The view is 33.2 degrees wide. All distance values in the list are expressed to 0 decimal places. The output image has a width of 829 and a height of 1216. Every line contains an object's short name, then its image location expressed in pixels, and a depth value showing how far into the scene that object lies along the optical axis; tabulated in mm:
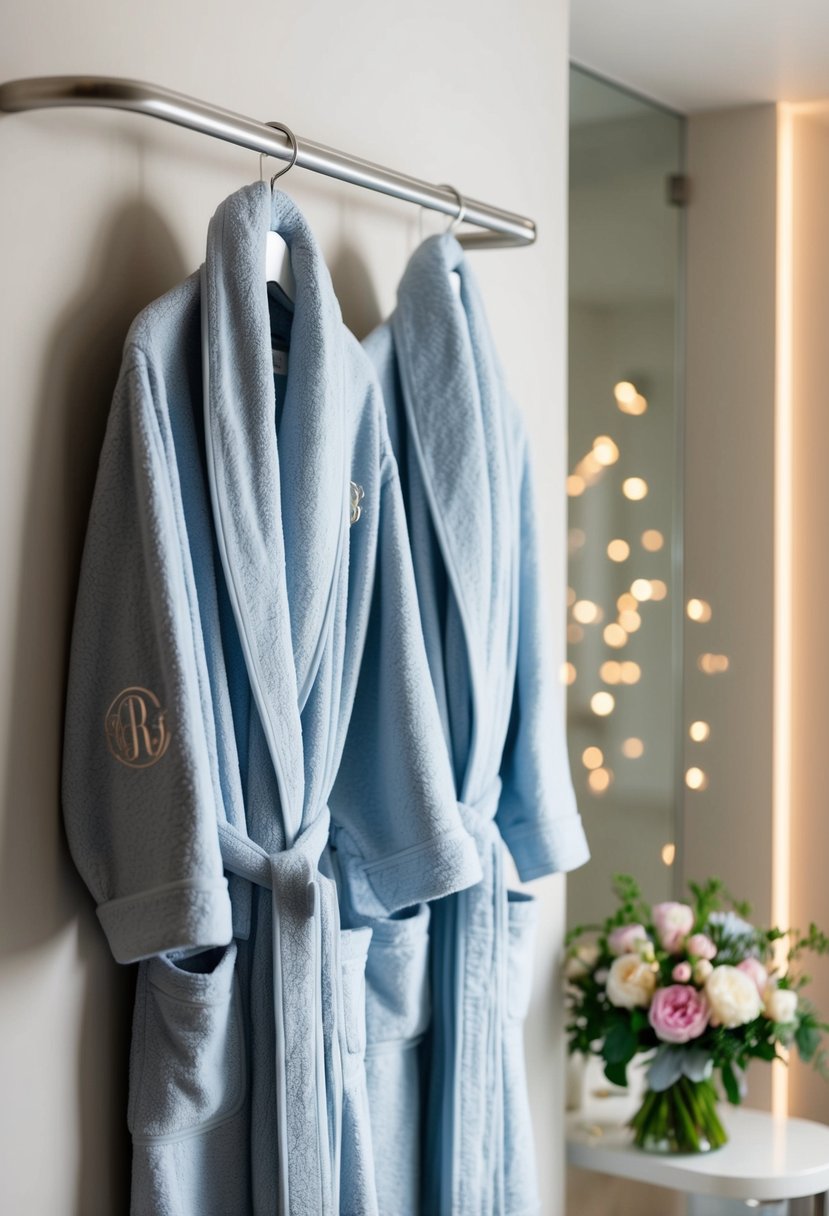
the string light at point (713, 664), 2623
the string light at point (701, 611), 2635
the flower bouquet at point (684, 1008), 1944
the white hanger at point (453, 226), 1643
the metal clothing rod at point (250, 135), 1185
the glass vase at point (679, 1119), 2031
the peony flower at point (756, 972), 2014
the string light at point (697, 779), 2631
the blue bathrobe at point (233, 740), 1230
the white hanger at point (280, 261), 1403
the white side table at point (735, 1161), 1970
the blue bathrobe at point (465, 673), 1624
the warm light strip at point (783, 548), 2584
